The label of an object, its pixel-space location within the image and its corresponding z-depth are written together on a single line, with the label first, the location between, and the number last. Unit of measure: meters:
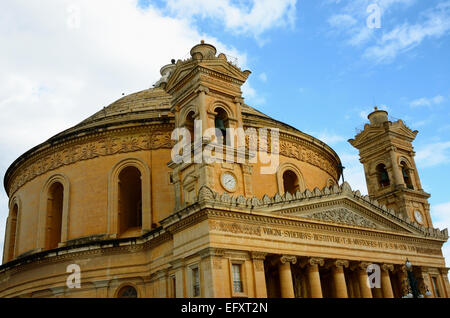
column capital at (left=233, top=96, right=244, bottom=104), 22.91
